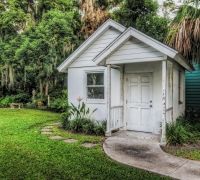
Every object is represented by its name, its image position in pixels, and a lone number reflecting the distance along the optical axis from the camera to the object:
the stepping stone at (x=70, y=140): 8.15
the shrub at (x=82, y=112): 10.35
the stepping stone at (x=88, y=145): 7.47
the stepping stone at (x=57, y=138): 8.43
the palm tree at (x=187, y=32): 8.70
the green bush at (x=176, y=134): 7.45
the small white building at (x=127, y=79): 8.01
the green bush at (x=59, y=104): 16.95
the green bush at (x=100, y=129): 9.07
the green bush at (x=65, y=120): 10.59
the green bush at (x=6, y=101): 20.92
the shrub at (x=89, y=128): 9.33
